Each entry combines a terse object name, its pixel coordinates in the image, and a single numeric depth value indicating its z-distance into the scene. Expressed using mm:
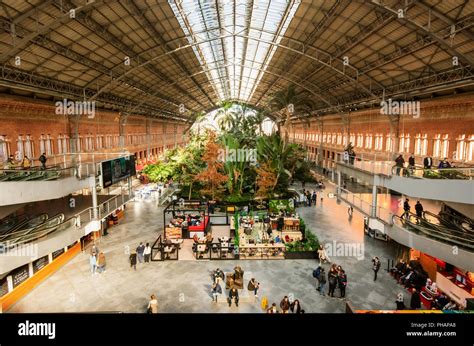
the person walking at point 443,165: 14847
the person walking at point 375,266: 15234
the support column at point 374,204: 15872
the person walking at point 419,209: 15844
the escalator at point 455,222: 12248
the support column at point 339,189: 21184
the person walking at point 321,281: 14000
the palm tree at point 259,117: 42053
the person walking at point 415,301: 12102
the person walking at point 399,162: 14648
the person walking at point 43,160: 13506
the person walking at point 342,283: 13569
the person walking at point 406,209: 13938
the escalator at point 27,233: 11516
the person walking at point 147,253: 17516
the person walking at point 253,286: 13680
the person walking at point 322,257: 17312
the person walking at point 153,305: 11973
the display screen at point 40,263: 14954
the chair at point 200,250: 18325
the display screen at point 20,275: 13516
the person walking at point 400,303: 12005
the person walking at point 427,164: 13761
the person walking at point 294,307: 11638
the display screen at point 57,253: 16619
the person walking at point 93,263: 16039
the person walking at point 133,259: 16641
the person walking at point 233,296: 13227
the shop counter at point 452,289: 12289
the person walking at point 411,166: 13486
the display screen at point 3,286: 12797
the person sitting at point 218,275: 14020
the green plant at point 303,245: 18281
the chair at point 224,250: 18202
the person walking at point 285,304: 12016
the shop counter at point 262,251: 18330
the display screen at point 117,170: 17984
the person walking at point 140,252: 17469
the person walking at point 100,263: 16156
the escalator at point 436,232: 10969
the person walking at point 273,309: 11445
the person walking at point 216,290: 13398
